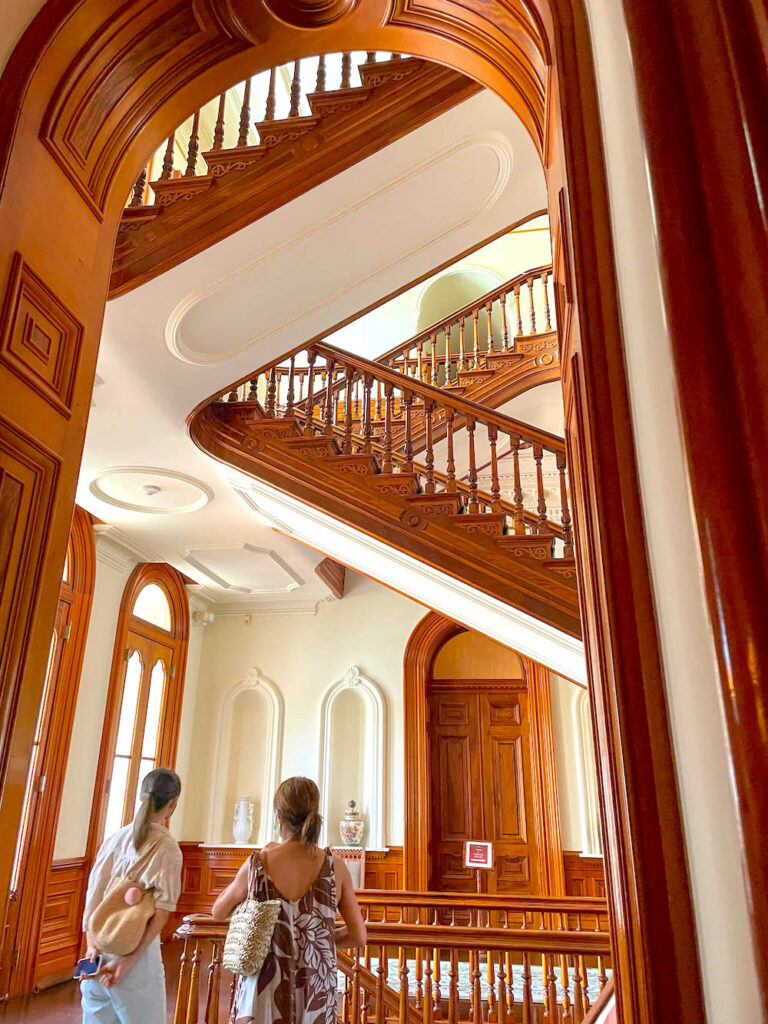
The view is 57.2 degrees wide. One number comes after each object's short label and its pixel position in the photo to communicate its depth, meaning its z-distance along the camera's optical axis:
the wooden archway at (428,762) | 7.42
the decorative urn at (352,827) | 7.68
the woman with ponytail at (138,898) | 2.59
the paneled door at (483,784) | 7.60
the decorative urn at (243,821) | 8.12
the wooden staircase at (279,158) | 3.21
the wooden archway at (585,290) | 0.63
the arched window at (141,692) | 7.02
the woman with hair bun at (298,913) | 2.23
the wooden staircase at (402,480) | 4.32
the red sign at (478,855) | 5.50
